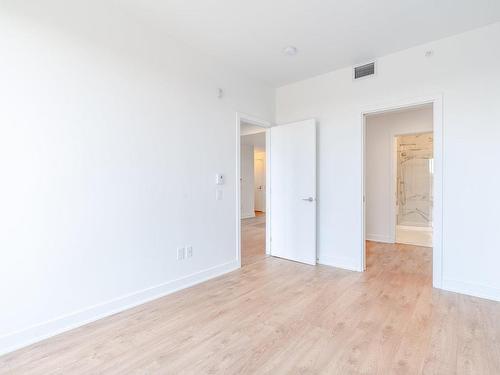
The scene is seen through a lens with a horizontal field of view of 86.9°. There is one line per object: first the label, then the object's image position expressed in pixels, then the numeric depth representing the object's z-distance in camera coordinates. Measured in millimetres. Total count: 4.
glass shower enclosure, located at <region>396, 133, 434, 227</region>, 6816
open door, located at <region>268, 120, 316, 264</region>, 3762
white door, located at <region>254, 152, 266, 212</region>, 10906
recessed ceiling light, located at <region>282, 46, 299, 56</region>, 3034
